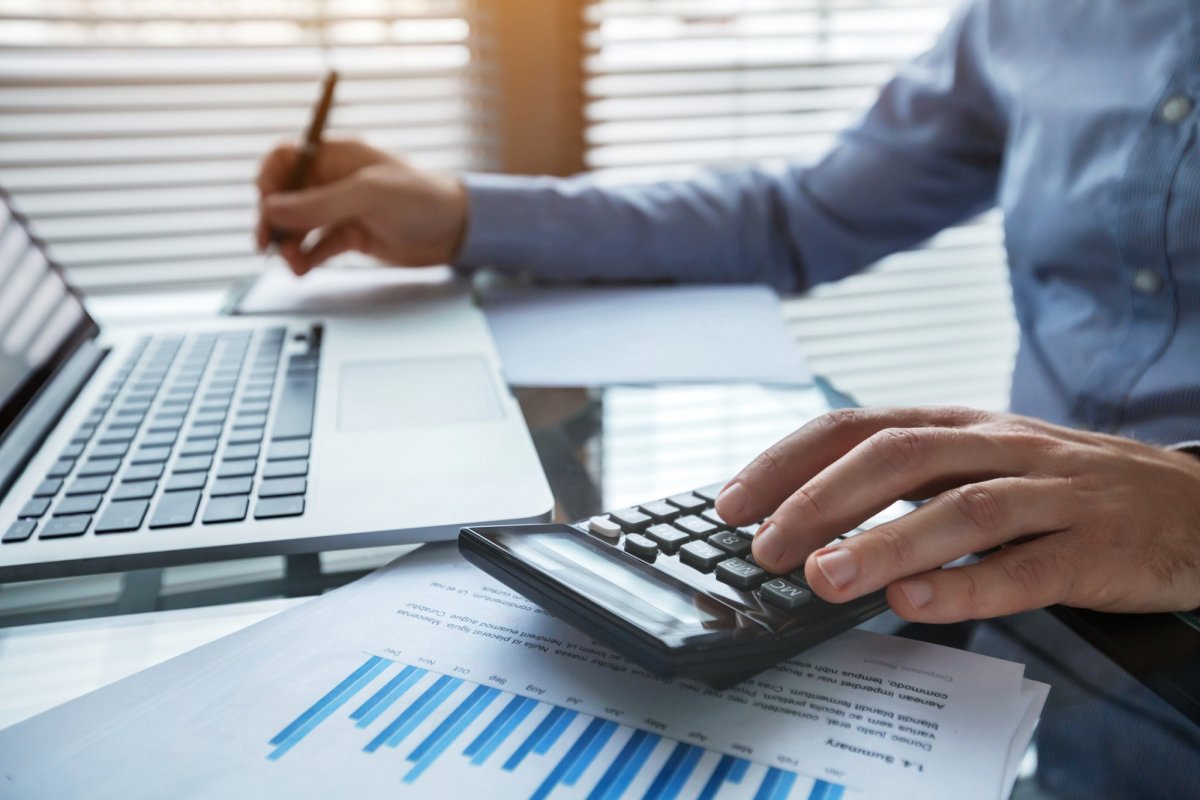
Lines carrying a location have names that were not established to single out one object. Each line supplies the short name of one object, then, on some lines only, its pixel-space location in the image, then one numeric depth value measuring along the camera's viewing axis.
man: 0.39
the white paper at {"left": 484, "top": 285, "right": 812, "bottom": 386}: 0.66
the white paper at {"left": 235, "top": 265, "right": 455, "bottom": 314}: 0.79
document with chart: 0.29
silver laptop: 0.42
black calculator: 0.32
